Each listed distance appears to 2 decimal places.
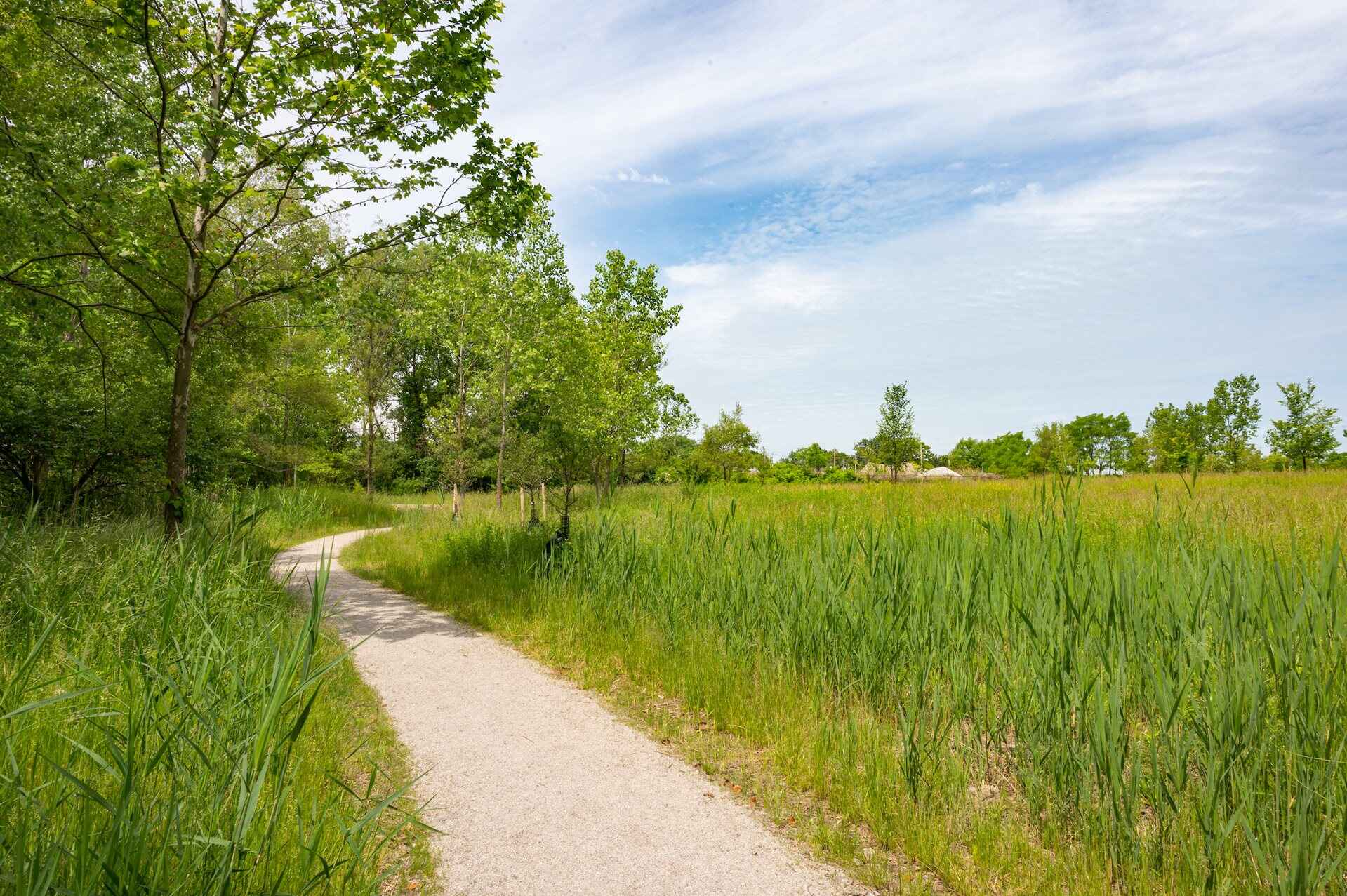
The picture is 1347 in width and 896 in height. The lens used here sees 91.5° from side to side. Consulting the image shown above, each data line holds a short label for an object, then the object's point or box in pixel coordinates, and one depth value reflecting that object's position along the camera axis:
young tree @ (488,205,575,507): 15.79
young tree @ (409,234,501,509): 15.96
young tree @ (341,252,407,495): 30.72
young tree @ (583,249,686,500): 20.08
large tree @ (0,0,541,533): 6.52
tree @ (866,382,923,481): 33.16
